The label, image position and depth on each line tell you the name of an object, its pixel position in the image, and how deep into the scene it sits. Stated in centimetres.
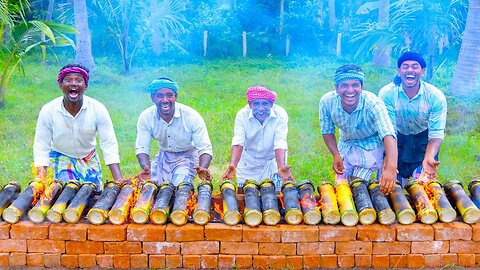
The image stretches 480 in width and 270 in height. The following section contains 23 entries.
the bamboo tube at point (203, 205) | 419
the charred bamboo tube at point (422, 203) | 424
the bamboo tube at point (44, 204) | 422
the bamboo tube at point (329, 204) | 423
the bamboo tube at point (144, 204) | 422
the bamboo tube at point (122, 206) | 421
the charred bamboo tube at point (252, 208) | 420
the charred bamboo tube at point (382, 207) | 421
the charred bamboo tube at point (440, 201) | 427
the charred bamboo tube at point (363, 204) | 421
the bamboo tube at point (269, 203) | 422
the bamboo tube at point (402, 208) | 422
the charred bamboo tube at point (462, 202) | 427
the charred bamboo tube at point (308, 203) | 423
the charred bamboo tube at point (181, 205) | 420
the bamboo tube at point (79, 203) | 422
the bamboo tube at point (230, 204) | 421
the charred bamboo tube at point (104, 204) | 419
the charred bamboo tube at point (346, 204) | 421
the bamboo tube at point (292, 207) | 423
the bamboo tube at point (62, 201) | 423
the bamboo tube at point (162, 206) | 421
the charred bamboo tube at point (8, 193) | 447
